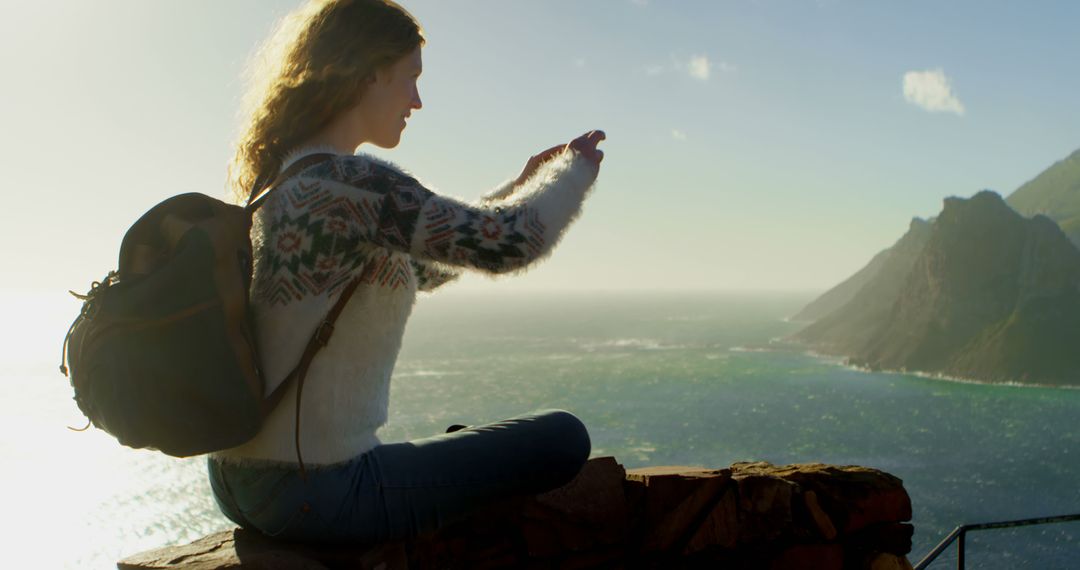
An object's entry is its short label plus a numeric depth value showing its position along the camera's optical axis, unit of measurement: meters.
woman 1.99
